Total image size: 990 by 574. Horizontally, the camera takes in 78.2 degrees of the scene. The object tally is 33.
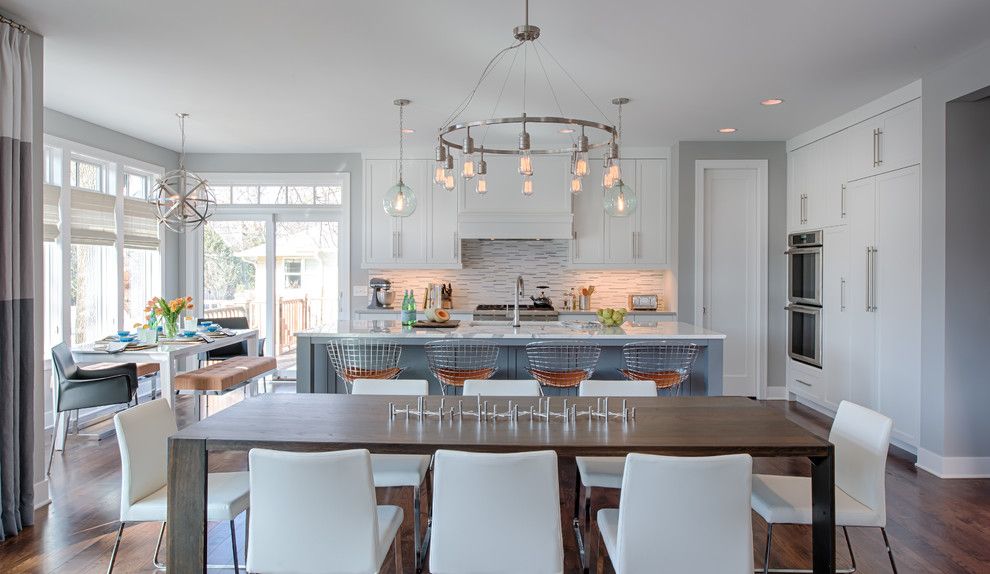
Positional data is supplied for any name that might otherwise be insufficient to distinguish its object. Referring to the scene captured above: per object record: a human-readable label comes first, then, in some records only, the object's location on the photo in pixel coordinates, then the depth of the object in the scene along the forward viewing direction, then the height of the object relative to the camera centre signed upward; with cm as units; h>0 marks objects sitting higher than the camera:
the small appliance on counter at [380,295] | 660 -14
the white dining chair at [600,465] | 262 -81
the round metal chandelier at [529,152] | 282 +67
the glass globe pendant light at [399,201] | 421 +56
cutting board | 457 -32
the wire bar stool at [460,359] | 394 -52
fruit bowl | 455 -26
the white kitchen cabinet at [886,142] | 425 +105
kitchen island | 409 -43
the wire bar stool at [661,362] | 390 -55
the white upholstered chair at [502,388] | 307 -54
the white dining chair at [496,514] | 179 -69
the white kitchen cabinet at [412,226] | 659 +61
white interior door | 620 +17
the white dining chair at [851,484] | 222 -80
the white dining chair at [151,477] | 224 -76
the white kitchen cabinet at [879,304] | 427 -18
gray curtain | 301 -3
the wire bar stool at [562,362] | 388 -53
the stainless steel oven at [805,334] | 556 -50
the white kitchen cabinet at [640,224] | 645 +61
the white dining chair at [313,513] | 184 -71
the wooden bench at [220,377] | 459 -74
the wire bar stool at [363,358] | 400 -52
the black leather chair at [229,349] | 609 -67
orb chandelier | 502 +70
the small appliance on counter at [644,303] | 650 -23
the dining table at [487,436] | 202 -54
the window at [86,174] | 535 +98
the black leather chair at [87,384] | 414 -71
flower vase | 493 -36
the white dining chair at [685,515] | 178 -69
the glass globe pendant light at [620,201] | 420 +56
